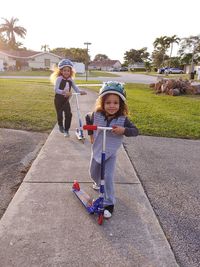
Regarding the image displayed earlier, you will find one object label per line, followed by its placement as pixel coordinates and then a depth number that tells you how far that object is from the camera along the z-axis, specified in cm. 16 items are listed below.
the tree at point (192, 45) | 3749
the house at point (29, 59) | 4242
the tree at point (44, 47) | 6633
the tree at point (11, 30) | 4977
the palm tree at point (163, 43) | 5746
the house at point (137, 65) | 6925
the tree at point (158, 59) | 5790
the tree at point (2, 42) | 4957
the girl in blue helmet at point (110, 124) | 214
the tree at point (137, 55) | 7366
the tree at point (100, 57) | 9985
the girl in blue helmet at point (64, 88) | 420
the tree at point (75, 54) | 5210
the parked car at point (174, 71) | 4290
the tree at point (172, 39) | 5657
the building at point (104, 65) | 7349
